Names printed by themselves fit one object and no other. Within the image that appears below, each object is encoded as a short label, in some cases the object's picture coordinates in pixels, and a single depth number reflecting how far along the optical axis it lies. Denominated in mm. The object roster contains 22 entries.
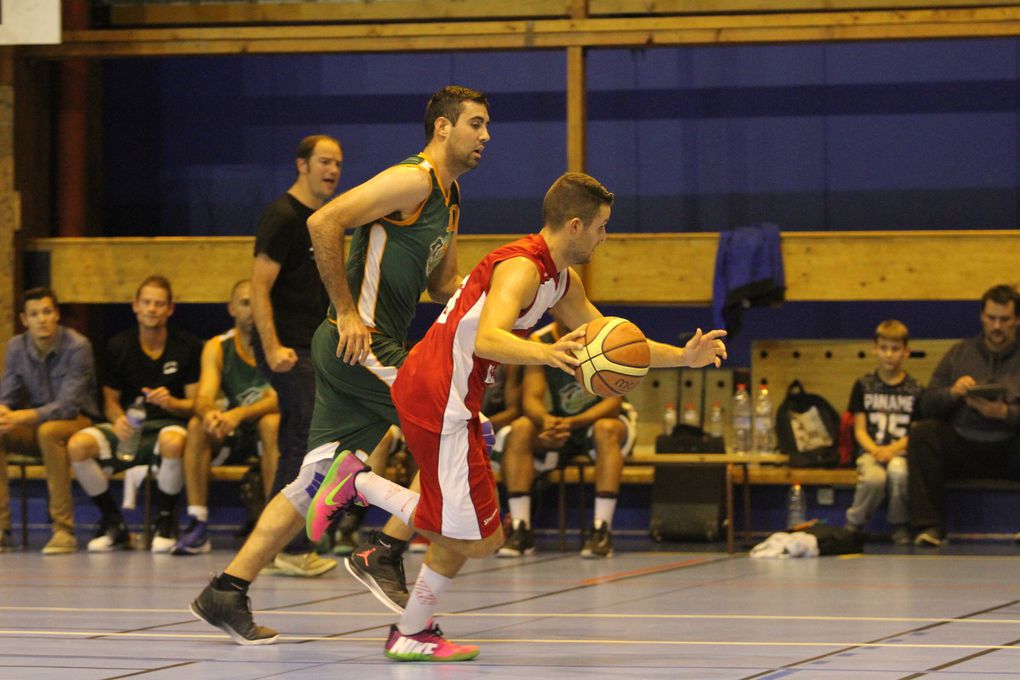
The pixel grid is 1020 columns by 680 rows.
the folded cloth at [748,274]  18703
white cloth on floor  16687
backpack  18672
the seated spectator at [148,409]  18047
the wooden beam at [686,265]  18641
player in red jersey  9281
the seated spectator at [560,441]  17109
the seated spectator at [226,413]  17516
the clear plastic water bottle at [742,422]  19297
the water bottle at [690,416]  19984
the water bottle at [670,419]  19875
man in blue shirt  18000
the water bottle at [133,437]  18297
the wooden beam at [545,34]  19281
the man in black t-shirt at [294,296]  14203
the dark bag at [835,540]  16953
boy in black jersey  17953
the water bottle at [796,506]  18703
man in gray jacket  17469
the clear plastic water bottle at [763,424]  19406
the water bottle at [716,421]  19953
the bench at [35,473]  18547
